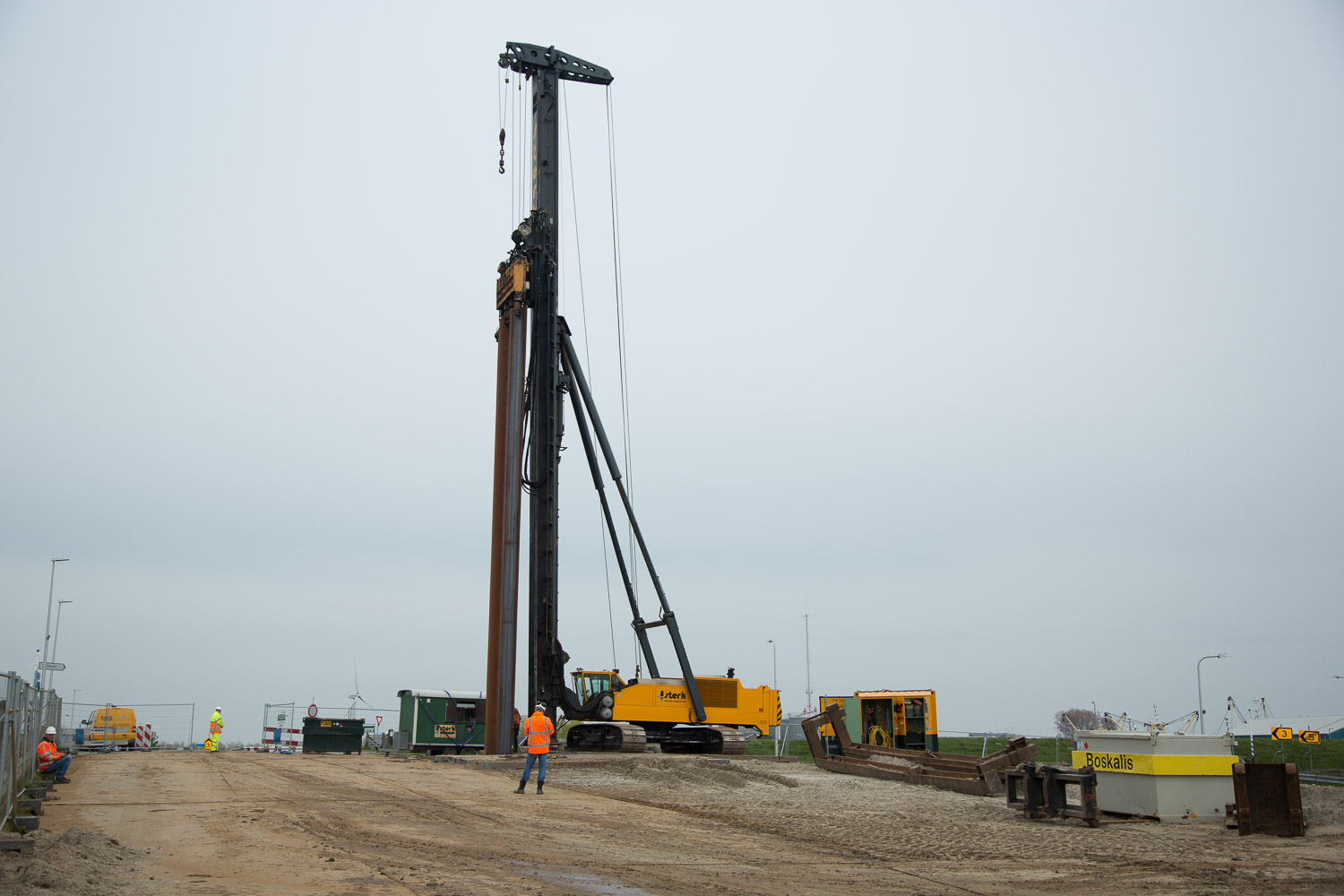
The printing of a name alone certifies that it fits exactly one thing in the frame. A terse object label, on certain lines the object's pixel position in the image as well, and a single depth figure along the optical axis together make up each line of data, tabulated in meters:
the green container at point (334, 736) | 33.94
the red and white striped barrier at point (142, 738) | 38.53
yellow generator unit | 32.09
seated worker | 17.38
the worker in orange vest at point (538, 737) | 17.72
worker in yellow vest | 36.28
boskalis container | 14.97
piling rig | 29.41
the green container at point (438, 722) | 35.09
